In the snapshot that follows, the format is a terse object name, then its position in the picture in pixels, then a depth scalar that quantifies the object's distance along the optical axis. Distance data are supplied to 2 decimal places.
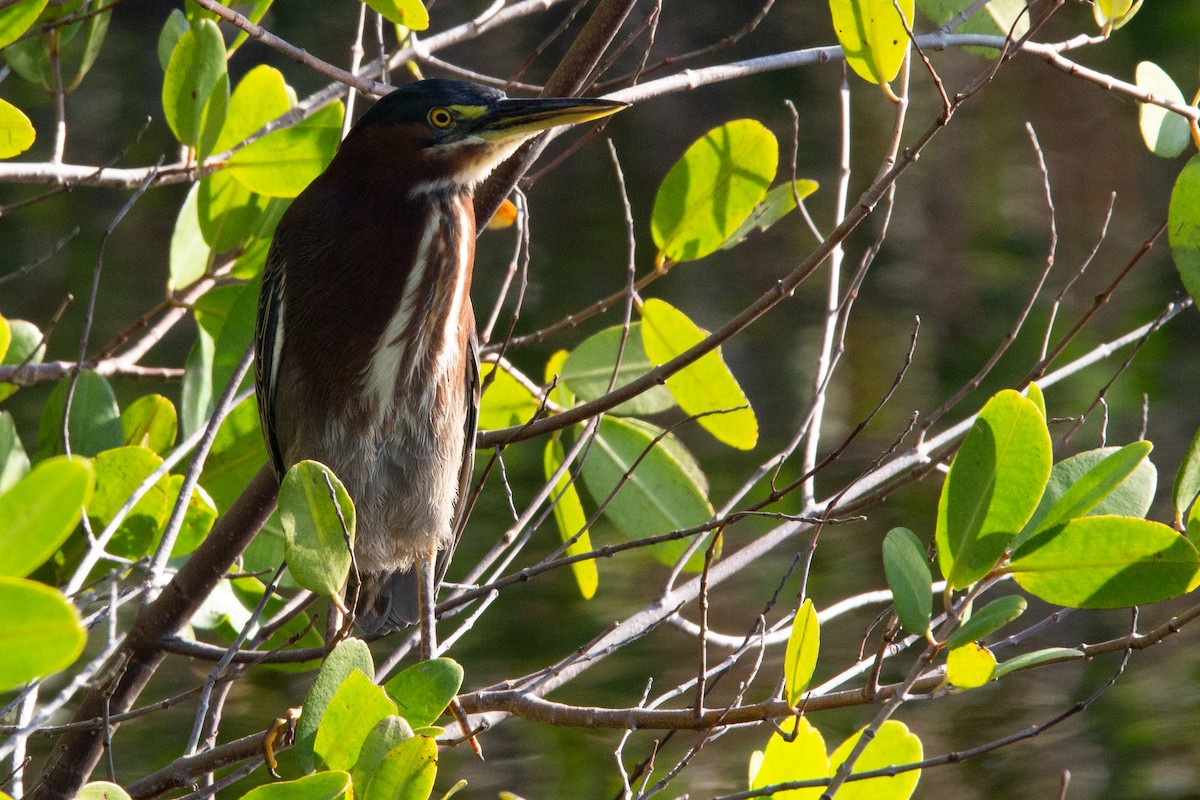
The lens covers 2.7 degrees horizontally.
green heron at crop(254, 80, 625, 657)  9.24
